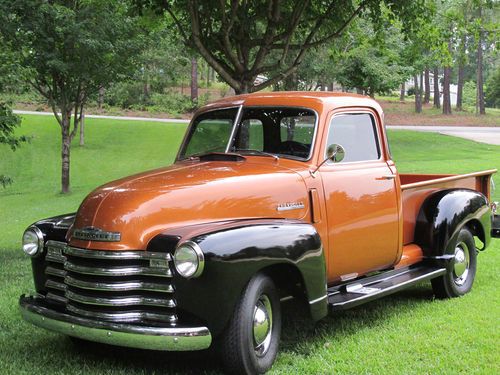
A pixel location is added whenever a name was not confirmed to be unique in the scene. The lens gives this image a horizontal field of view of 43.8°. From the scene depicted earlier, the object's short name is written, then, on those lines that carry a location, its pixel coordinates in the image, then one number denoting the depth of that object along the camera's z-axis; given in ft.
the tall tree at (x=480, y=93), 149.60
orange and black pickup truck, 12.34
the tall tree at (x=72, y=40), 41.52
